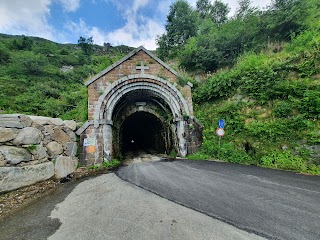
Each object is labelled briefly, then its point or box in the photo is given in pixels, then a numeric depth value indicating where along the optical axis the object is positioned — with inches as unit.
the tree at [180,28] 1115.3
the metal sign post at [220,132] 382.4
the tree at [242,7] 859.4
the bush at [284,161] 268.8
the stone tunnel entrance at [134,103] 402.6
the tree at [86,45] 2295.0
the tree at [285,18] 515.3
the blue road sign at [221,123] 388.5
